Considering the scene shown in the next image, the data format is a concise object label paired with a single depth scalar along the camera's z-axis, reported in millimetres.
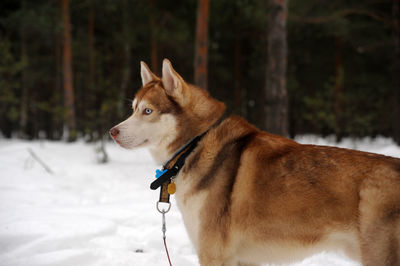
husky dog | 1565
